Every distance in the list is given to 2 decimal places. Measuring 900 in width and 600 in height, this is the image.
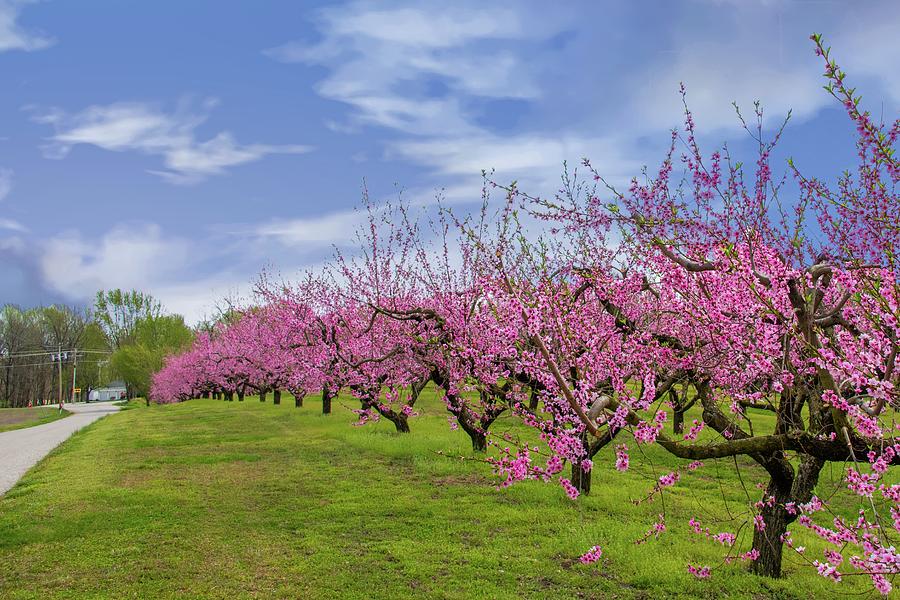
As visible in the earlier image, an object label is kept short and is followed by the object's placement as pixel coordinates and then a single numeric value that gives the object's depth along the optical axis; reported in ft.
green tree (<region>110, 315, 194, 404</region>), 230.89
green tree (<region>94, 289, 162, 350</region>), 294.05
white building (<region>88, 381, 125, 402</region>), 394.83
